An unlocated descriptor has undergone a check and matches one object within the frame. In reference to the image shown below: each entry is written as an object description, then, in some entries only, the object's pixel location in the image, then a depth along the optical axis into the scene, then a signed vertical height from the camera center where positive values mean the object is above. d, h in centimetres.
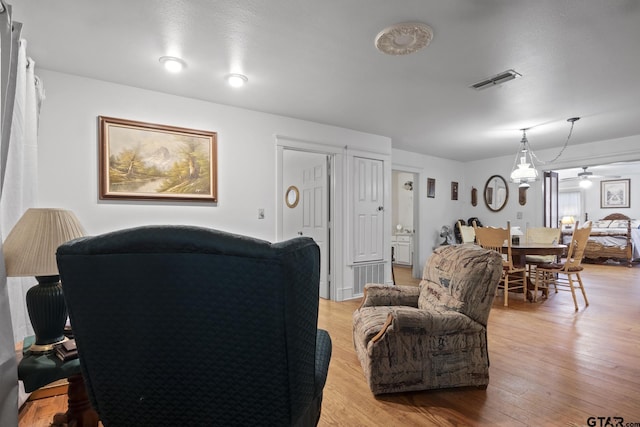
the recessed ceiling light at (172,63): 231 +114
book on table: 130 -60
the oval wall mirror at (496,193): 622 +34
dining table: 387 -53
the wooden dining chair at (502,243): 386 -44
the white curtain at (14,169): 124 +24
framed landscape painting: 268 +47
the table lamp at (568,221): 944 -37
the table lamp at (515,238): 426 -41
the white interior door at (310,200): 422 +15
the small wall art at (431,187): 620 +46
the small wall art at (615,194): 898 +46
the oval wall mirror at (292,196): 464 +22
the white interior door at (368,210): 437 +0
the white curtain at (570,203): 1001 +18
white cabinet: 678 -88
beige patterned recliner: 183 -79
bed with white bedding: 715 -85
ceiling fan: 838 +96
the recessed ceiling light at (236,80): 260 +114
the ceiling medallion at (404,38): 192 +114
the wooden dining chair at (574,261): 370 -64
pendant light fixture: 408 +58
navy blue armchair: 74 -29
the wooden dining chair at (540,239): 432 -47
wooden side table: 125 -68
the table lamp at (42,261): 128 -21
